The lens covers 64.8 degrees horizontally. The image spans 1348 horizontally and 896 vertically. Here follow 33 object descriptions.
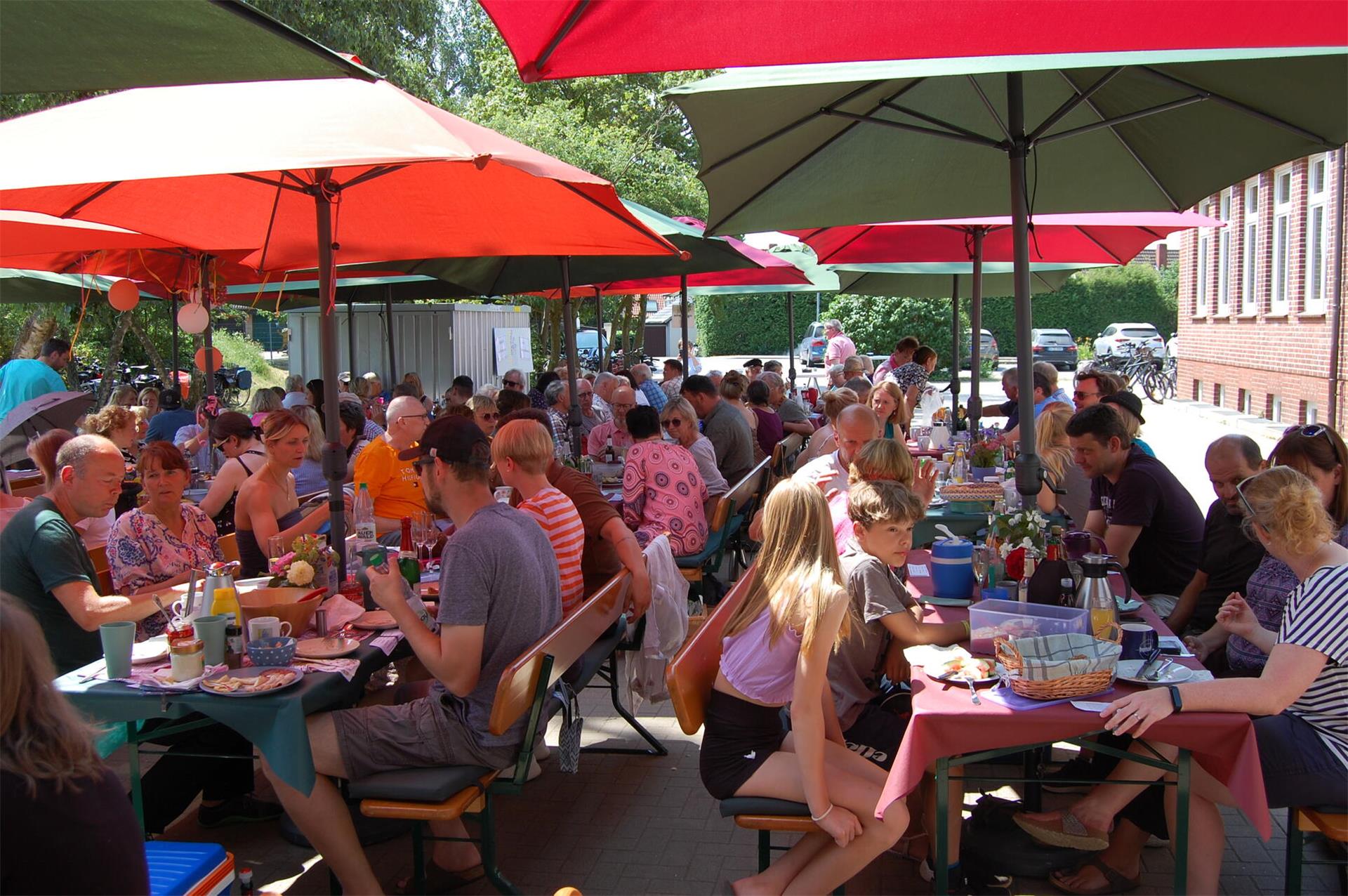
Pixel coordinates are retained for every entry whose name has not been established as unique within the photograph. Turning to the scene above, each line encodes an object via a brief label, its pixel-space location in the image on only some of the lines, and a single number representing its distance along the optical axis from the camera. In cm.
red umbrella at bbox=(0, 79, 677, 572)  338
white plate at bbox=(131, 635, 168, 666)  346
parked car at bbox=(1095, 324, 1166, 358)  3266
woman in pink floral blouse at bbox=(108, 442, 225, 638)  422
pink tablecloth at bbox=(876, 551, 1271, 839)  288
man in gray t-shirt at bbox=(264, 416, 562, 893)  336
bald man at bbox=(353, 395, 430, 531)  602
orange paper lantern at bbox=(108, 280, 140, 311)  941
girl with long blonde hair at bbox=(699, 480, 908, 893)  314
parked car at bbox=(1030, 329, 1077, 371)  3572
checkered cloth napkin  298
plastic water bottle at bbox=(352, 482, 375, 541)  452
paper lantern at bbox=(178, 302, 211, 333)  822
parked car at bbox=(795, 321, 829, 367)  3566
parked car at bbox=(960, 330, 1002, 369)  3075
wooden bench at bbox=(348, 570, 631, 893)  329
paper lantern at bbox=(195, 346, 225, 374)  897
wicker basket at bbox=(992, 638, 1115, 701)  299
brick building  1539
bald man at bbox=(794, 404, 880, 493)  569
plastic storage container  319
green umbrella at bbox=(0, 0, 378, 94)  264
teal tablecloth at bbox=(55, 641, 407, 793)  316
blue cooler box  263
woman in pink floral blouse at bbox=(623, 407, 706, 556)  614
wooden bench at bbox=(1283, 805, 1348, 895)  304
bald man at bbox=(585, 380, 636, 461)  837
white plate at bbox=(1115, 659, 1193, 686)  307
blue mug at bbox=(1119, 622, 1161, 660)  324
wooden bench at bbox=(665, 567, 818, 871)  322
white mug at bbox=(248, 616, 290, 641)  345
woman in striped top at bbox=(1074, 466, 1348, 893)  291
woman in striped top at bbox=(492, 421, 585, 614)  437
